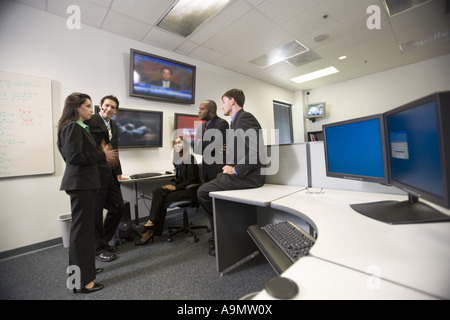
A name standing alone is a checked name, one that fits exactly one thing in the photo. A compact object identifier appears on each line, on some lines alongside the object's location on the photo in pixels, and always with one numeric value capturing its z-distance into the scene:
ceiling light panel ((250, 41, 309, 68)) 3.32
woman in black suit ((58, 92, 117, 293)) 1.31
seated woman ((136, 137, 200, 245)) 2.18
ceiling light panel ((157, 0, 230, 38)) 2.26
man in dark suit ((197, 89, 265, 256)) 1.50
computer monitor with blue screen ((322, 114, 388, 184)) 0.96
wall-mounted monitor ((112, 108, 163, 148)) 2.64
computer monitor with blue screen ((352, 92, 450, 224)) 0.56
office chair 2.17
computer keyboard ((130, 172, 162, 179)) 2.51
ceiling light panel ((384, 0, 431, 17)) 2.38
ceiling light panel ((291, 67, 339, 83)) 4.42
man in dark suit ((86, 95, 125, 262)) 1.85
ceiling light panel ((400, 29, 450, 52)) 3.19
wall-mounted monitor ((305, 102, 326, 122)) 5.36
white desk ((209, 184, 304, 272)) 1.39
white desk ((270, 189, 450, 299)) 0.46
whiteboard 1.97
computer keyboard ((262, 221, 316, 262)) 0.94
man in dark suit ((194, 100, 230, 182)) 2.02
